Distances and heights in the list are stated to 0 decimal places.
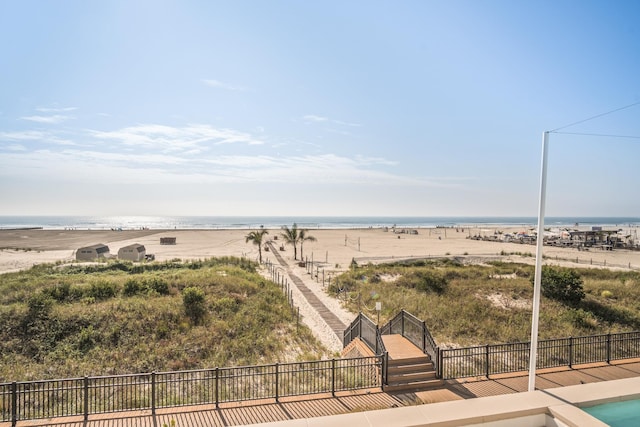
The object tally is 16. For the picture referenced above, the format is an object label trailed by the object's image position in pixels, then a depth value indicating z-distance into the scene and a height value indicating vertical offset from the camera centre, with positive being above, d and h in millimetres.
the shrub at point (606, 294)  26672 -5016
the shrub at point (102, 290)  22067 -5082
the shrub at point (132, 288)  22922 -5004
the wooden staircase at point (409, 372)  11211 -4761
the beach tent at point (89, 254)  47038 -6286
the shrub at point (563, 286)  24750 -4316
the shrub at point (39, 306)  17922 -5063
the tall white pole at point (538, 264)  9977 -1153
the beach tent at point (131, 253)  47438 -6089
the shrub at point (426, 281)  28047 -5115
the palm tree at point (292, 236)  55825 -3845
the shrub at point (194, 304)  19547 -5100
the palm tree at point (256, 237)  53459 -3963
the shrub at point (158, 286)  23516 -4966
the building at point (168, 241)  78250 -7203
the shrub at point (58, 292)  21031 -4982
